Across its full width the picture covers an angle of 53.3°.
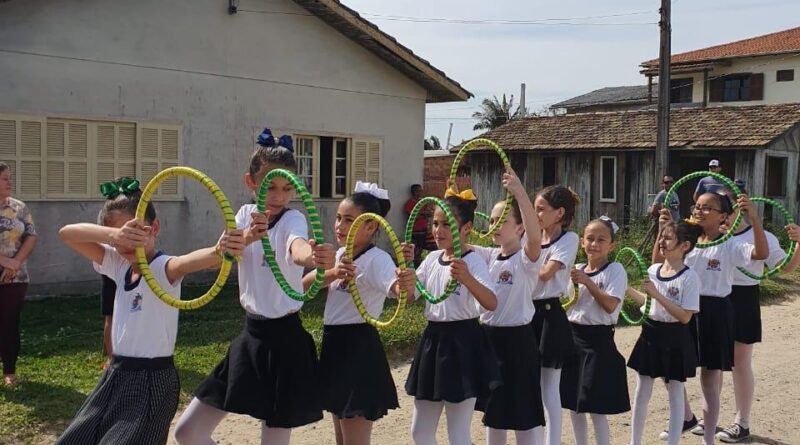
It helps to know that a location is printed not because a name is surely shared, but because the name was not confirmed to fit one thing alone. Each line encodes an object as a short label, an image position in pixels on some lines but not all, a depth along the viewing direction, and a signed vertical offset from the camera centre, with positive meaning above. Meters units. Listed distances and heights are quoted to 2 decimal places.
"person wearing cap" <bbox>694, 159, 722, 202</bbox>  6.79 +0.20
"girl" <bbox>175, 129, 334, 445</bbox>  4.20 -0.85
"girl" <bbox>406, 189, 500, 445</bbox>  4.65 -0.91
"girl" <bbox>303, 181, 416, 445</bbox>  4.46 -0.80
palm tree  52.78 +6.06
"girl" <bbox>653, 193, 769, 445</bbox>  6.22 -0.60
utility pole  18.32 +2.62
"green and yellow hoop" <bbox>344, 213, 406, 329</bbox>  4.34 -0.32
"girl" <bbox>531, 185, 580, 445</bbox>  5.44 -0.62
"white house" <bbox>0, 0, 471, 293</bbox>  11.54 +1.65
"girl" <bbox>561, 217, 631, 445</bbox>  5.42 -0.95
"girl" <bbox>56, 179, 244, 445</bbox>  3.79 -0.71
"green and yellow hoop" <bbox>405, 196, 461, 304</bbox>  4.54 -0.25
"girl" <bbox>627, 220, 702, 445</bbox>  5.76 -0.91
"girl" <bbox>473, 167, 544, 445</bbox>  5.00 -0.90
